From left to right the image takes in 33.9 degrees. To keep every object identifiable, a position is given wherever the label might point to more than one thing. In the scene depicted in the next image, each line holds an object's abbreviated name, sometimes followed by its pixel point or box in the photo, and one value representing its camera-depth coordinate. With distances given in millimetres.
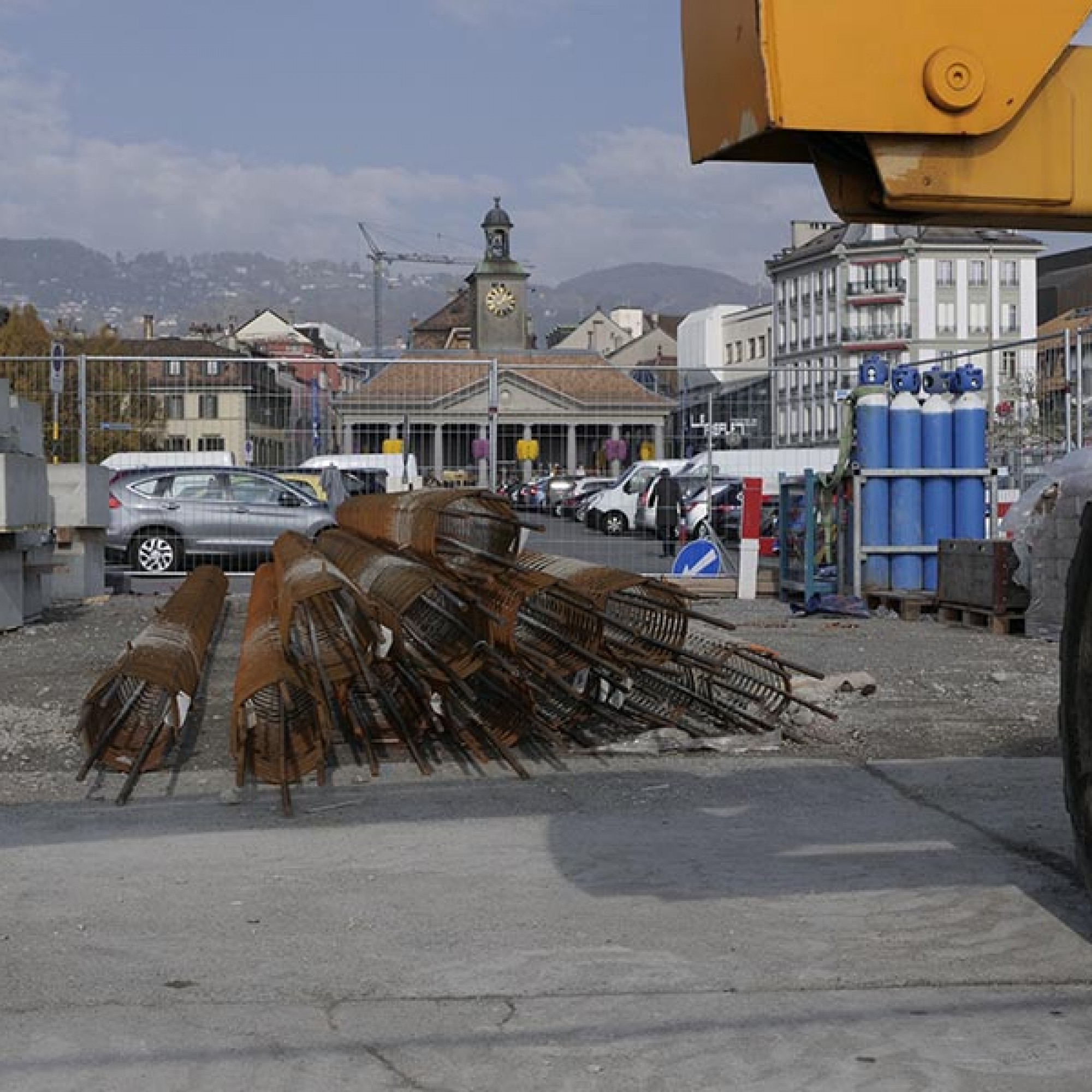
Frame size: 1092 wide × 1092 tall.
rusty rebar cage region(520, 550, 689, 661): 9391
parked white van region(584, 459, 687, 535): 22219
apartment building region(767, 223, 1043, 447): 120812
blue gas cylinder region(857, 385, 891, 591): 17125
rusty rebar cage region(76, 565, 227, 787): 8820
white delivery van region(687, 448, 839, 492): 24188
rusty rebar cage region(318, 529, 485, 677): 8703
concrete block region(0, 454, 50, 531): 14672
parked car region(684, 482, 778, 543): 24484
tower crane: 144000
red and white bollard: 20062
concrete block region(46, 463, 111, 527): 18422
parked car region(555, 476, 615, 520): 23953
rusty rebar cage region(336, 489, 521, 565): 9859
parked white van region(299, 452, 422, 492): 22500
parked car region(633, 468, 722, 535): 24391
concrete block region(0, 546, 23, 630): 15539
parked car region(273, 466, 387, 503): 24672
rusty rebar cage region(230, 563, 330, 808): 8242
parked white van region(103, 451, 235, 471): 29297
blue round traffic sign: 21453
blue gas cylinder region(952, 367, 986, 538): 17219
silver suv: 23906
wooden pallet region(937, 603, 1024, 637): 15164
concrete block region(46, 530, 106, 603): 19203
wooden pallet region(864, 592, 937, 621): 16672
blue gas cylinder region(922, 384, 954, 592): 17219
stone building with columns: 23141
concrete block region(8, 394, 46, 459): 16000
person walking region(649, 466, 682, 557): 24859
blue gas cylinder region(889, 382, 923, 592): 17141
